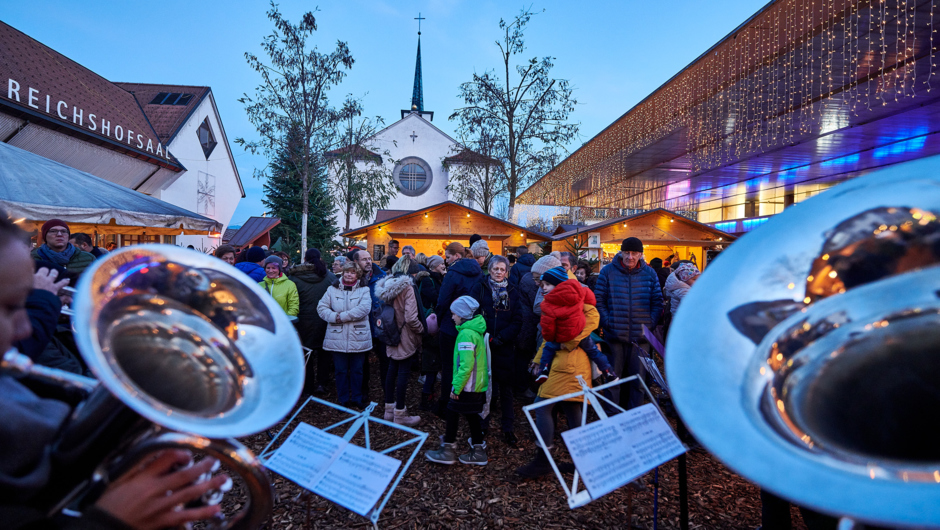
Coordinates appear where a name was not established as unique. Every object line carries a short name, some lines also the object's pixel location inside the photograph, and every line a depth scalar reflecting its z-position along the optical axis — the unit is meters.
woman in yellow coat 3.24
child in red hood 3.18
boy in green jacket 3.50
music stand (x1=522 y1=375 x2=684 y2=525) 2.12
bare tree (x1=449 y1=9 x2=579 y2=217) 16.70
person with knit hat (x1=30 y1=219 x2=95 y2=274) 4.04
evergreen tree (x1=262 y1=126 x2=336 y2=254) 18.42
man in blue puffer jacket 4.27
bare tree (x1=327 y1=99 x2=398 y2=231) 17.95
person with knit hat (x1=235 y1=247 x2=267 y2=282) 5.13
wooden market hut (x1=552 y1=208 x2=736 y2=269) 15.36
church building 33.91
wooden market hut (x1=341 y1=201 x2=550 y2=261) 16.17
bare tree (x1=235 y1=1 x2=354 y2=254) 13.24
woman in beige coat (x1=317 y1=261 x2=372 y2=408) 4.75
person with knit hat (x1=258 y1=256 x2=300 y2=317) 5.00
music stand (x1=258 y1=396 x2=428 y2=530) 2.03
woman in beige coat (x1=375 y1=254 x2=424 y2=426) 4.41
